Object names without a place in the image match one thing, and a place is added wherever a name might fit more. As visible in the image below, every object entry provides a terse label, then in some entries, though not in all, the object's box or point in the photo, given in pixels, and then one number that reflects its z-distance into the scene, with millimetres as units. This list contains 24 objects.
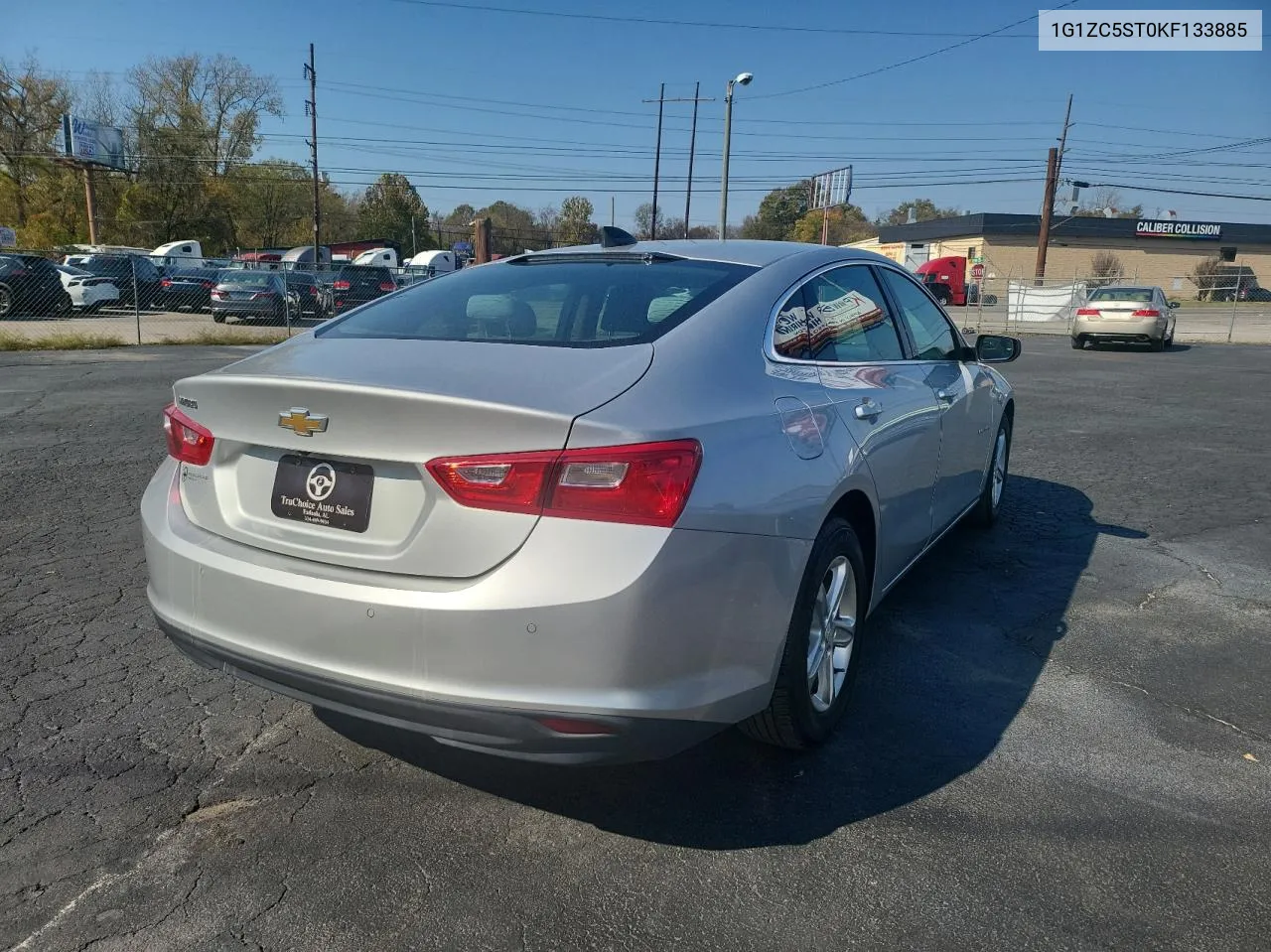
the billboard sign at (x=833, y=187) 67500
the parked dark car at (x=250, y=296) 22297
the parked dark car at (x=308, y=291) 23562
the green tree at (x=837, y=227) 95875
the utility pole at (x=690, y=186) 53016
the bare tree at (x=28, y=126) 52062
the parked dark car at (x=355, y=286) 25031
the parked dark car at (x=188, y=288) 27062
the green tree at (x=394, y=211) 76188
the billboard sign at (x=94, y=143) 50844
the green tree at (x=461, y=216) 111188
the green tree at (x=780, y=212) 105500
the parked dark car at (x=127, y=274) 26125
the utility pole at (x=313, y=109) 48656
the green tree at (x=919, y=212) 108312
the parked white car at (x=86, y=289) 24016
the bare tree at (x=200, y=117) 58812
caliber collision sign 67188
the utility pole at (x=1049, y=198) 38241
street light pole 32250
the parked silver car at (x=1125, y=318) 21328
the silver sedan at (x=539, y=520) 2176
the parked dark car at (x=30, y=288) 20672
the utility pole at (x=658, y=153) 50781
